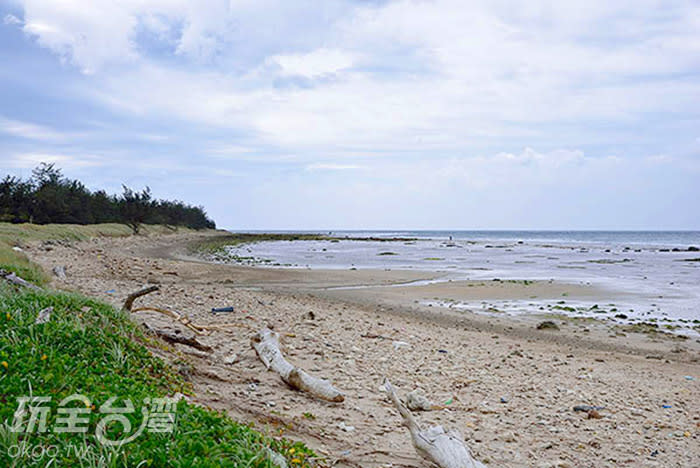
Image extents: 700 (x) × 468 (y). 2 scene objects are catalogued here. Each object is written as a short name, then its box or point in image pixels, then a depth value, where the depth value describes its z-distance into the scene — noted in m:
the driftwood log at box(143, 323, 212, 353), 6.80
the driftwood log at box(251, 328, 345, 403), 5.68
